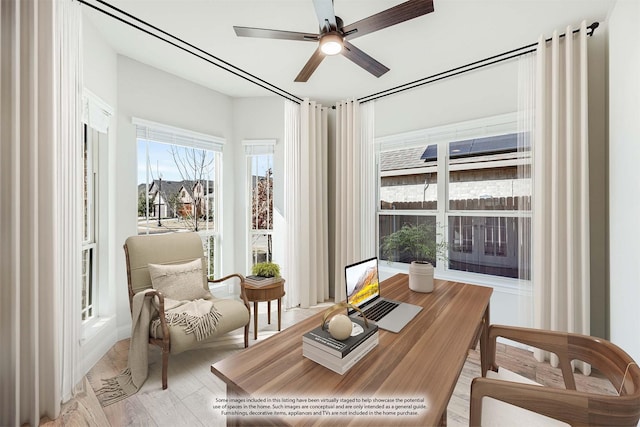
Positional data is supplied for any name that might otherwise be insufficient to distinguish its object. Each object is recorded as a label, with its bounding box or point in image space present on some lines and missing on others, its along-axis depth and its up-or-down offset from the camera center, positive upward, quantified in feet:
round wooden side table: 8.72 -2.58
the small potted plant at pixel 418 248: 5.92 -0.89
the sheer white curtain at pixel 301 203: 11.41 +0.36
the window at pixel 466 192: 8.76 +0.70
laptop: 4.43 -1.66
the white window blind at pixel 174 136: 9.42 +2.89
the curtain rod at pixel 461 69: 7.61 +4.57
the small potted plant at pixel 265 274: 9.00 -2.07
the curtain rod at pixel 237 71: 6.94 +4.78
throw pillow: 7.75 -1.97
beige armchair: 6.47 -1.91
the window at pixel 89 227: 8.00 -0.43
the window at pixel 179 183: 9.76 +1.14
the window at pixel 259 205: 12.37 +0.33
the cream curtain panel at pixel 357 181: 11.23 +1.27
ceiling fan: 4.88 +3.62
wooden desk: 2.73 -1.78
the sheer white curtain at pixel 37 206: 4.93 +0.13
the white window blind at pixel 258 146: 12.13 +2.94
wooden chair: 2.63 -1.91
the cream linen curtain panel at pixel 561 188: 6.88 +0.62
